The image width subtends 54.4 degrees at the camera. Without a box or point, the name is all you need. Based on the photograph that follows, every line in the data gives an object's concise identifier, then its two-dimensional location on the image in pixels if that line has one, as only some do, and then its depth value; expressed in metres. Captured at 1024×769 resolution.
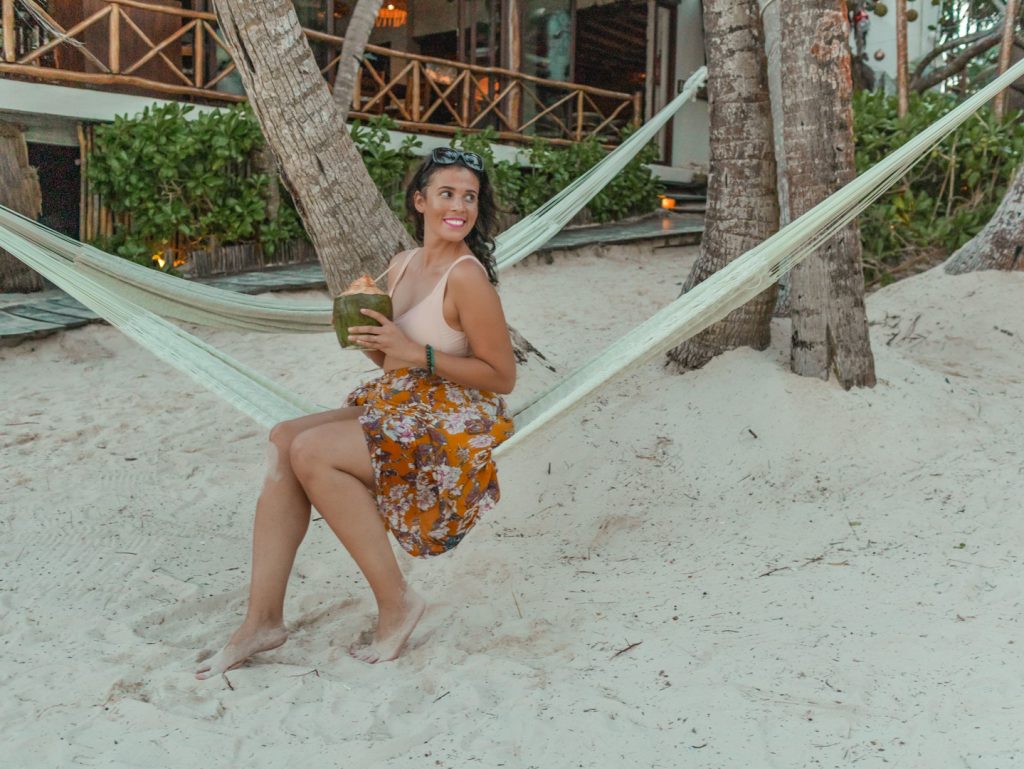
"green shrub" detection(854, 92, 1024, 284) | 4.74
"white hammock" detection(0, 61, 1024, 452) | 1.92
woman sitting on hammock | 1.85
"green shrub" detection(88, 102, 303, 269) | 5.05
